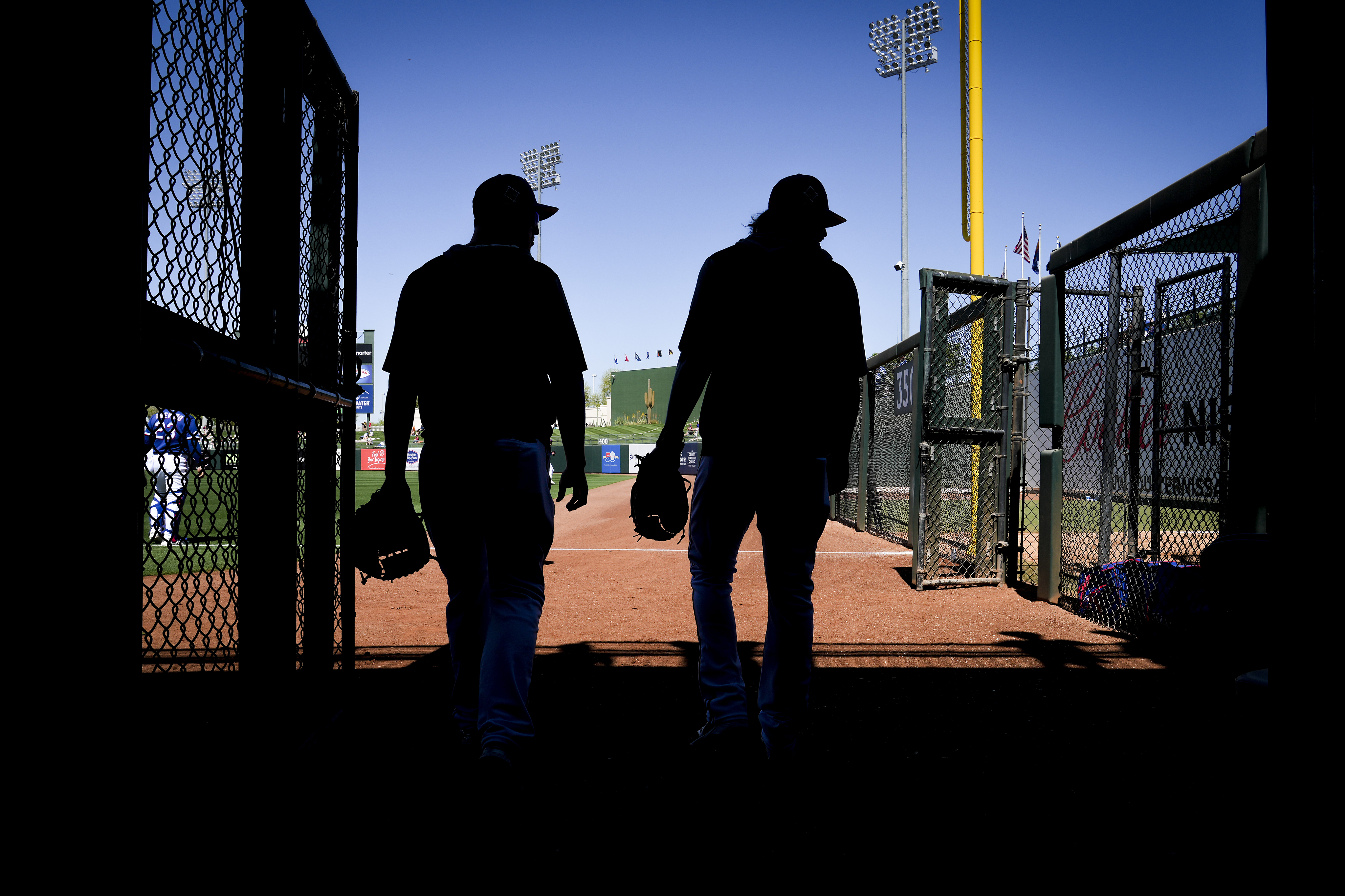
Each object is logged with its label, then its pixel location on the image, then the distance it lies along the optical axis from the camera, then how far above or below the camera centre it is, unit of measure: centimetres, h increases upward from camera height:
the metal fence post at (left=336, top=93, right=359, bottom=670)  318 +36
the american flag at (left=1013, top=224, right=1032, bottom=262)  3519 +898
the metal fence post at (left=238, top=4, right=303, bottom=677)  251 +40
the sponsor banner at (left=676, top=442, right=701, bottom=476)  3338 -16
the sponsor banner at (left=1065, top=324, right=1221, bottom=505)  479 +23
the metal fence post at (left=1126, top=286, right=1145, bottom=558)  559 +29
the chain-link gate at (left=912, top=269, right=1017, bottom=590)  670 +28
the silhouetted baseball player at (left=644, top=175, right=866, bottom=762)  265 +1
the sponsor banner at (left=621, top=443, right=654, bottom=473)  4072 +6
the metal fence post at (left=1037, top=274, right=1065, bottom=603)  573 +20
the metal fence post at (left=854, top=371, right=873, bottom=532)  1139 +8
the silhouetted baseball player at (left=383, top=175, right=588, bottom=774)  249 +7
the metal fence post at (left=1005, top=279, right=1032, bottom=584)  661 +27
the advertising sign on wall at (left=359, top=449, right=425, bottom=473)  4062 -33
